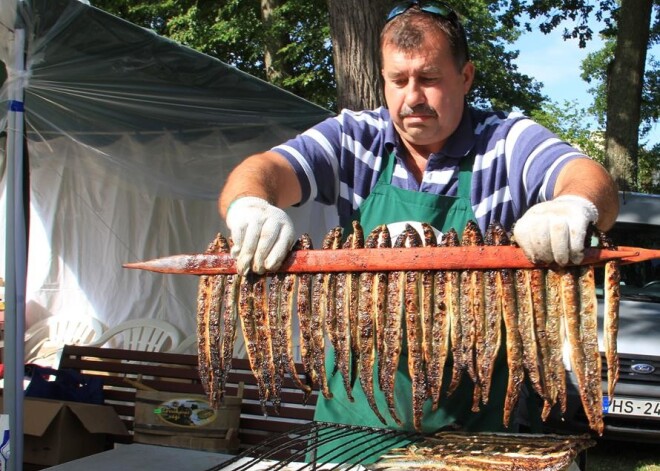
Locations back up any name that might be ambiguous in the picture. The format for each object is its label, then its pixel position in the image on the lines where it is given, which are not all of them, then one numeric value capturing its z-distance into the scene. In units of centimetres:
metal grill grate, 198
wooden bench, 523
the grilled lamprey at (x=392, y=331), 166
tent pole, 399
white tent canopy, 481
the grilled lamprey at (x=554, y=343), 156
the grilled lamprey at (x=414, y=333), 165
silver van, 571
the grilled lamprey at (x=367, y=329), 169
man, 198
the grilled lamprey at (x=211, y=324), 179
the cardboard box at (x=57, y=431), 485
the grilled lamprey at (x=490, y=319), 160
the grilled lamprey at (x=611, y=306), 151
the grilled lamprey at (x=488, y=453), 171
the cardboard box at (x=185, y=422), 511
